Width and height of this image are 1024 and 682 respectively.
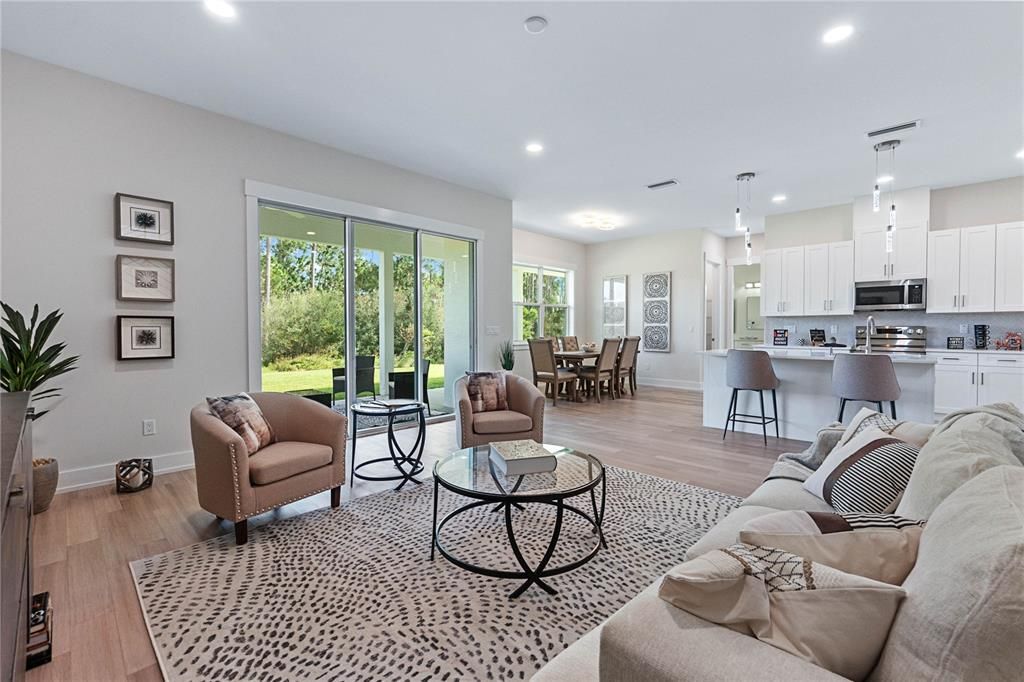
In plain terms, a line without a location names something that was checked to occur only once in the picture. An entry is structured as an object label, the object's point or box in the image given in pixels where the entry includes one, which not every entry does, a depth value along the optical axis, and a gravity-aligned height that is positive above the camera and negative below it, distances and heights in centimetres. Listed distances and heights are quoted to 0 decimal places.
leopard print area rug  164 -113
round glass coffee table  200 -70
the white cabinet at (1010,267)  532 +76
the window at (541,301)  877 +67
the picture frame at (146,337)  344 +0
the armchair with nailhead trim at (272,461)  244 -71
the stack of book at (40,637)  159 -105
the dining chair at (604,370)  720 -56
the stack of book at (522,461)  236 -65
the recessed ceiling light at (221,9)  256 +185
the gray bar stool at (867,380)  381 -39
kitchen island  408 -60
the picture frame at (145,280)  344 +44
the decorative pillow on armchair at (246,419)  274 -50
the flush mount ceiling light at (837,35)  275 +181
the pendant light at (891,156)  443 +182
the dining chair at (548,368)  708 -52
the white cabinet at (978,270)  547 +76
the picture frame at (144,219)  341 +89
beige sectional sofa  66 -46
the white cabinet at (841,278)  639 +78
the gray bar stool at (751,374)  451 -39
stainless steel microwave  591 +49
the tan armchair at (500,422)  363 -69
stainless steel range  598 -9
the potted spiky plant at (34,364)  281 -16
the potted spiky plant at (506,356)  628 -29
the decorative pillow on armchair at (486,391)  389 -48
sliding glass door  439 +28
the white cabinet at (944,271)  567 +77
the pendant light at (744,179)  548 +187
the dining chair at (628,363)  774 -49
